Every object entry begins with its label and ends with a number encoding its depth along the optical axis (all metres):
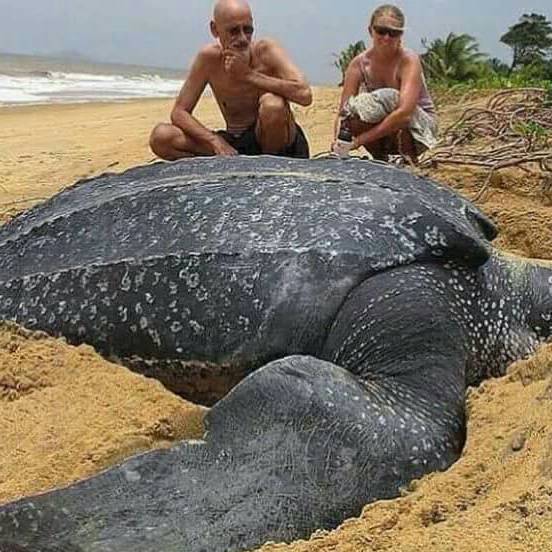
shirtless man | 3.42
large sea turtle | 1.48
